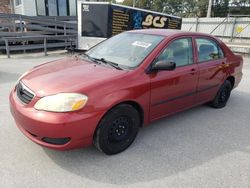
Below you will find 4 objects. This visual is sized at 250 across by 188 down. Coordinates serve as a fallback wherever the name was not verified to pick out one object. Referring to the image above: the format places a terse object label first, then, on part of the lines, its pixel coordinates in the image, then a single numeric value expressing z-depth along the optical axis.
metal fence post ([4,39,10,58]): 7.99
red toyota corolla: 2.07
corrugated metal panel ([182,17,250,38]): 13.66
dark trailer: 8.10
